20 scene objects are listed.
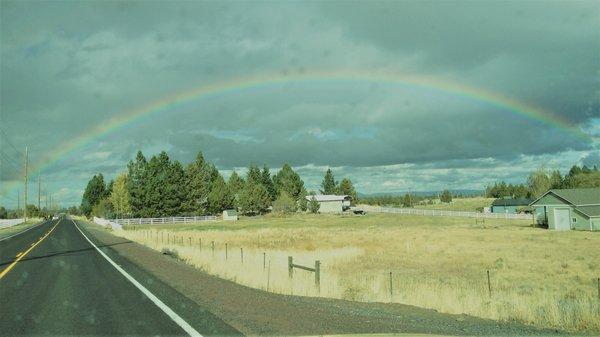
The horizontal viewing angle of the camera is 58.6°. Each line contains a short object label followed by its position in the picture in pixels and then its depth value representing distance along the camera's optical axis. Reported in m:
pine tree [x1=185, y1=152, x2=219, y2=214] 112.38
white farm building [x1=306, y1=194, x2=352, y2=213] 152.60
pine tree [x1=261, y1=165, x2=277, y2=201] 151.12
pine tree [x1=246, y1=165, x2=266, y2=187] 145.40
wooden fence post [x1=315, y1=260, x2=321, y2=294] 14.96
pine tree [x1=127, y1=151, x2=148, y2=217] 104.50
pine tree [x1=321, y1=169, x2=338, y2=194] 184.38
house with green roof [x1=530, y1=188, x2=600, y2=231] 60.97
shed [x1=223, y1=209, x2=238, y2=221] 106.37
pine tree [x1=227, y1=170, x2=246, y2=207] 129.60
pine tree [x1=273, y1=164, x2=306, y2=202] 149.41
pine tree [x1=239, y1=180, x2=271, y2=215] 125.94
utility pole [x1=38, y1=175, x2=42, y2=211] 154.93
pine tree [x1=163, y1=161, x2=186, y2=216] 106.44
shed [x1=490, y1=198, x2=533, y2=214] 125.44
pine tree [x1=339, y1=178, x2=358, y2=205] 180.00
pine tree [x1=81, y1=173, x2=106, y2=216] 166.30
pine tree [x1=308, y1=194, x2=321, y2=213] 139.88
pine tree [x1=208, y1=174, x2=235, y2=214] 117.19
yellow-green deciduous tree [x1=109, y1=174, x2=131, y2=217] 117.06
